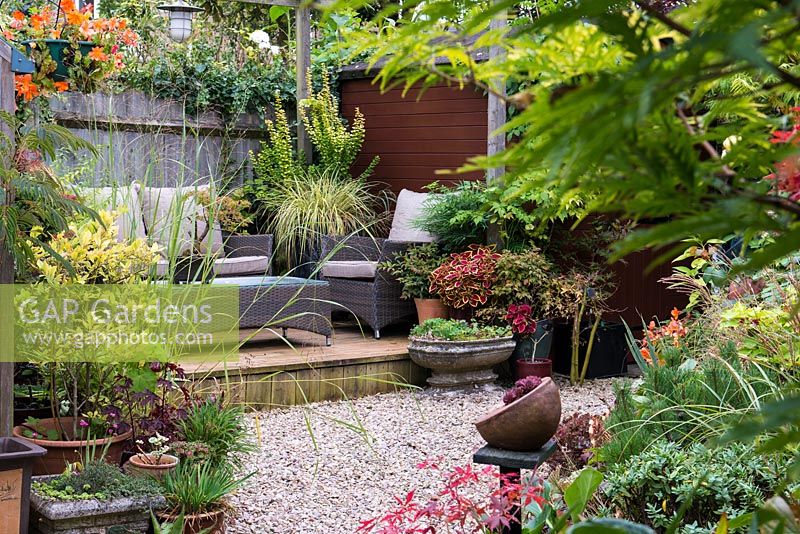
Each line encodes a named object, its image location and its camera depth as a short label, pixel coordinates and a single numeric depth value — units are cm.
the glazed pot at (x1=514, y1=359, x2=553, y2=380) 609
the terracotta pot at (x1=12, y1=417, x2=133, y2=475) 344
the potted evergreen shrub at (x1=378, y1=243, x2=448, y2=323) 650
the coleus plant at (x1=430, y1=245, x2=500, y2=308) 625
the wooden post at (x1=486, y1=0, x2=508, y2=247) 662
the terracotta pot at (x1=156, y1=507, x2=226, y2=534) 315
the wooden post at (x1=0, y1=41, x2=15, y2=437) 317
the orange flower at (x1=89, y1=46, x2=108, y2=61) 513
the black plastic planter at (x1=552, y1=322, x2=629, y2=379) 655
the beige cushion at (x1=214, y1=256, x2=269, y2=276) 661
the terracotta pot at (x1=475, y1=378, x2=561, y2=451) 264
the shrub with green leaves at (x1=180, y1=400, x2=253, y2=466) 362
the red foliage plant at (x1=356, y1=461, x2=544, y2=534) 238
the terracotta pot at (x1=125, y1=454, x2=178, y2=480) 326
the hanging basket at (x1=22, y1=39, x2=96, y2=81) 489
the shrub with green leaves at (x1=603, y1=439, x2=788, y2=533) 249
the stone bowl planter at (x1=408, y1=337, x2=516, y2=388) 591
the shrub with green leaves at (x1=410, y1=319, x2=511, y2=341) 599
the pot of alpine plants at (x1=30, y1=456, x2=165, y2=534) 289
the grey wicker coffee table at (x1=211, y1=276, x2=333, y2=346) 584
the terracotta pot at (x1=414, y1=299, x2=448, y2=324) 649
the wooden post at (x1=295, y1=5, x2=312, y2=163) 764
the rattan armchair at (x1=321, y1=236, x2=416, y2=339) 659
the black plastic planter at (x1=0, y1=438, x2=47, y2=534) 278
